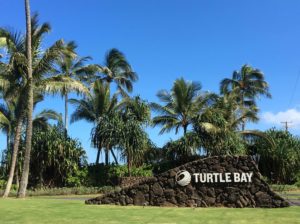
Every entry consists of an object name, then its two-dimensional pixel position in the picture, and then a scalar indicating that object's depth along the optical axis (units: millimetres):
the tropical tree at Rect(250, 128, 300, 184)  21919
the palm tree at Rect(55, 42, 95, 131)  22581
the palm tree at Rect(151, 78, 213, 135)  22279
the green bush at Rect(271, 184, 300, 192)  18288
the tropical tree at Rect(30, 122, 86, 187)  19682
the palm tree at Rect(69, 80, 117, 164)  22317
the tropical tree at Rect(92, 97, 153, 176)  20459
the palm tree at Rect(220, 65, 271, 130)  29465
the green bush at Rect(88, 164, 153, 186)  20250
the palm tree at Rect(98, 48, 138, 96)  25412
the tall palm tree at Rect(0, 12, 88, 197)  13472
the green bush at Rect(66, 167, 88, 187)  19757
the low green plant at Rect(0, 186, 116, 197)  17081
